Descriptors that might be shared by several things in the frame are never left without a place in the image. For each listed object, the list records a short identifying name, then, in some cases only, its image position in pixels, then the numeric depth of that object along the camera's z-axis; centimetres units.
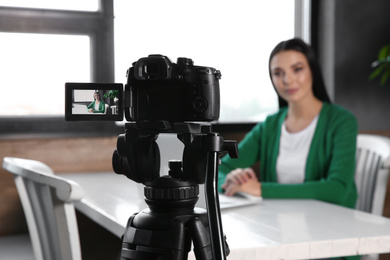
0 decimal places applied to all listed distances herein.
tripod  72
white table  117
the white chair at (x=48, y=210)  128
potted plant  275
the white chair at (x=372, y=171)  214
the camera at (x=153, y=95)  73
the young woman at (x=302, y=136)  205
